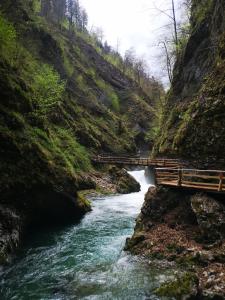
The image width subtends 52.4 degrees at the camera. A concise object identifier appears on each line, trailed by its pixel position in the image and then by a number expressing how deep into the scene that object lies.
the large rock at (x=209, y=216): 9.12
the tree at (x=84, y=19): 97.71
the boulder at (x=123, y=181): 25.40
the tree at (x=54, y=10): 69.96
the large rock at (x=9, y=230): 10.09
